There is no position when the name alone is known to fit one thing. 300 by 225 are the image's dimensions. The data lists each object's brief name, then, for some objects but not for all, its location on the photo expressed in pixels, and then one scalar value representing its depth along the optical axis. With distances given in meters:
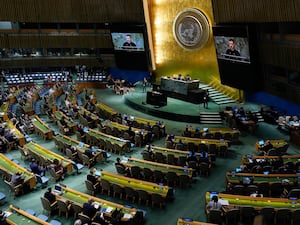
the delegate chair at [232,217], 11.19
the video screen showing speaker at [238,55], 21.20
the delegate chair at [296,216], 10.83
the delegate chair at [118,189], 13.29
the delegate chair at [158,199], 12.37
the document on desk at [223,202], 11.50
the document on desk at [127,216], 11.20
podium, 25.72
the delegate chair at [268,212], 10.91
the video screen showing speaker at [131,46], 30.53
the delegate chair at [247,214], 11.16
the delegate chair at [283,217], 10.87
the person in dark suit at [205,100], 24.69
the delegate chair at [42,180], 14.42
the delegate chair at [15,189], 13.91
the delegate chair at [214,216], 11.23
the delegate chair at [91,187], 13.60
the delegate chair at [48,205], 12.29
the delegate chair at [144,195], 12.61
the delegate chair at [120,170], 14.96
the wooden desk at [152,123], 20.68
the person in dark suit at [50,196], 12.48
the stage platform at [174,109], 23.48
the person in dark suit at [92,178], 13.88
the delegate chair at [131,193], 12.94
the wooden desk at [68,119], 21.44
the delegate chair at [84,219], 10.91
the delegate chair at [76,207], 11.79
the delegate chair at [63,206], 12.13
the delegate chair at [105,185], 13.53
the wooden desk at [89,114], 22.66
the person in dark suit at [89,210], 11.28
